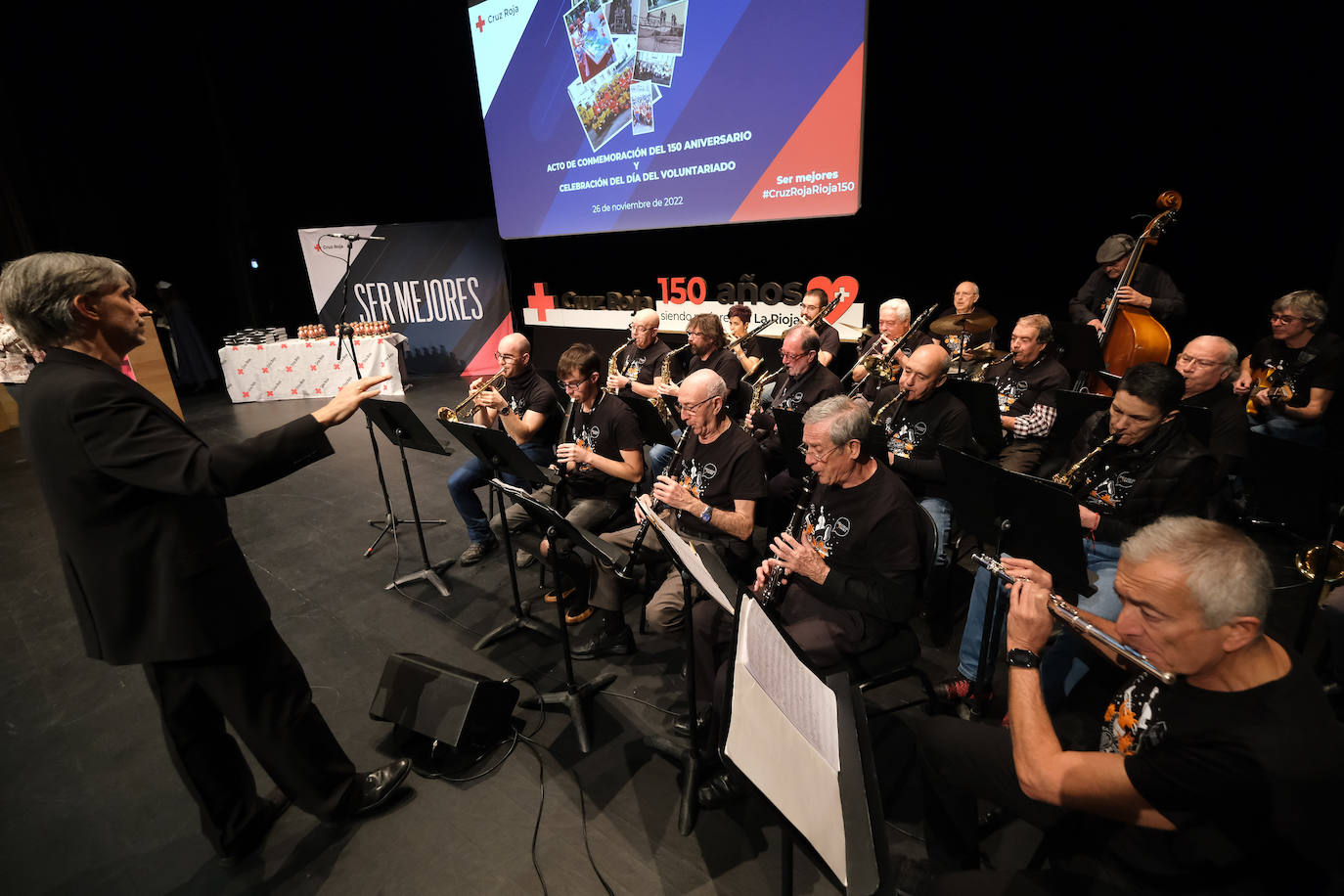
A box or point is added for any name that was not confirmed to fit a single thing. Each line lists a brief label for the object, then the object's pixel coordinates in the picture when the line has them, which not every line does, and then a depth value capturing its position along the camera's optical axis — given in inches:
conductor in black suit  70.8
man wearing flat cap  183.5
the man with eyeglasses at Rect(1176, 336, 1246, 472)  136.7
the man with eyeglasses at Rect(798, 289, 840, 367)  233.9
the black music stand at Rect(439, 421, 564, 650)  114.7
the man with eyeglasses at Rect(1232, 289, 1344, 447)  159.8
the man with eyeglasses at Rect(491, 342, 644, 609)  144.6
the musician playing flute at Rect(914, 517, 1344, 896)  51.5
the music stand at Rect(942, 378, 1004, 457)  147.3
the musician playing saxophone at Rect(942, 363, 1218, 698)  107.2
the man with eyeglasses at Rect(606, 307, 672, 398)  225.3
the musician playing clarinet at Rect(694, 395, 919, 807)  96.7
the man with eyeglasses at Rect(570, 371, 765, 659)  118.5
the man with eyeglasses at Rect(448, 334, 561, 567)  172.1
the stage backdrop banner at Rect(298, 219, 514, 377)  406.3
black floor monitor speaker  106.0
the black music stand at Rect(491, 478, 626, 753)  92.8
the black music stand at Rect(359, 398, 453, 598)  140.3
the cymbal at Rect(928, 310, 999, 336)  201.3
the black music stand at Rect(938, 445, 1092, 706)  86.0
